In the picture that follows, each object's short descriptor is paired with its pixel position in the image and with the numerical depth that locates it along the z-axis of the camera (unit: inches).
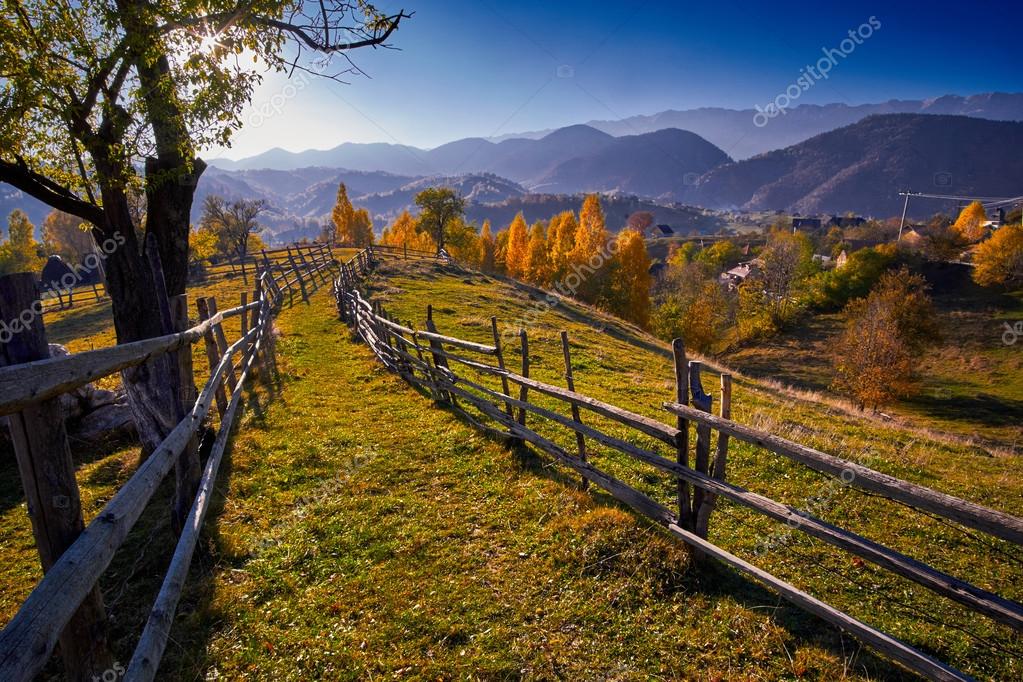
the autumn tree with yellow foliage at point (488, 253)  2886.3
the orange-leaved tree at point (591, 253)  1825.8
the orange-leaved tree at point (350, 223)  2802.7
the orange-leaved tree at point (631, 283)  1755.7
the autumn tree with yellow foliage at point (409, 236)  2815.0
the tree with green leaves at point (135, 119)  219.8
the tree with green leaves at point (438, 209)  2129.7
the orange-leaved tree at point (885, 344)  1152.2
